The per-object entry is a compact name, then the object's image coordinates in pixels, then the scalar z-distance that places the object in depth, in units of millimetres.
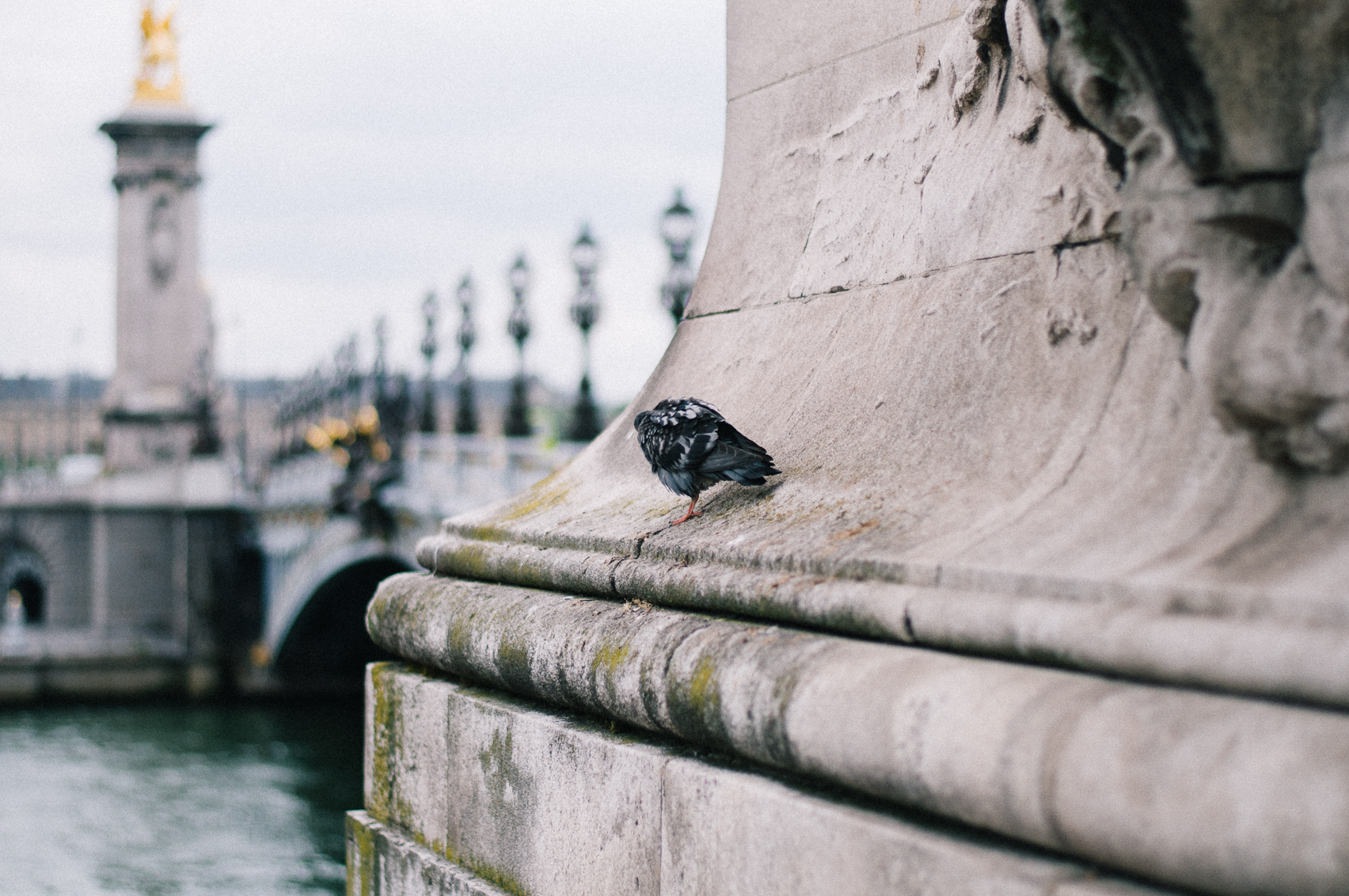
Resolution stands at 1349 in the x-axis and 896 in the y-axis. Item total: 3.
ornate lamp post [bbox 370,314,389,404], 27594
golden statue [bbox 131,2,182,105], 44281
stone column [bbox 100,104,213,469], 43344
